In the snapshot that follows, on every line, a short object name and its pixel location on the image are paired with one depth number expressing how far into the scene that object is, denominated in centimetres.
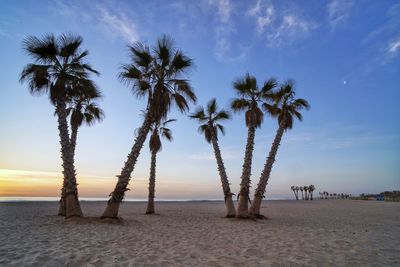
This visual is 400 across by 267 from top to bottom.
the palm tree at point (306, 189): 8531
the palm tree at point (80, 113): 1830
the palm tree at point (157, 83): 1655
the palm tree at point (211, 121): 2217
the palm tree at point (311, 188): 8410
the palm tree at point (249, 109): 1934
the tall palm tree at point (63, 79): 1595
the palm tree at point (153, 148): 2348
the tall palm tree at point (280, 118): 2002
